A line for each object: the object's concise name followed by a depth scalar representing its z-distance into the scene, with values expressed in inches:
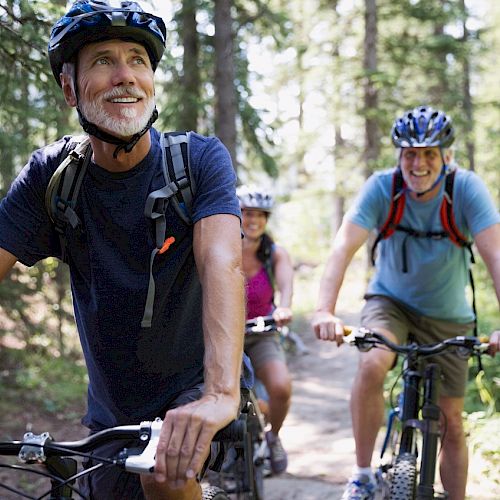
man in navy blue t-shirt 114.9
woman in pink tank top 265.4
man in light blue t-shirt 197.9
